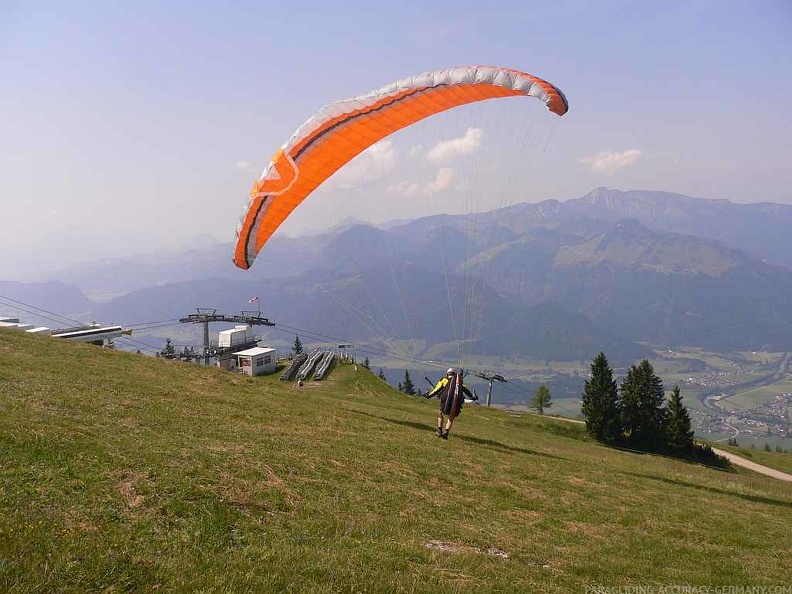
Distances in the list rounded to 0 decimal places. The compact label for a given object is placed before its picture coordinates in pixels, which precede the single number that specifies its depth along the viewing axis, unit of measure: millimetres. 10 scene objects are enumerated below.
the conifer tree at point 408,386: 97812
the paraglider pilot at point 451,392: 17594
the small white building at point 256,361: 51125
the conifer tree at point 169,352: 58188
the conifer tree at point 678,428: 51688
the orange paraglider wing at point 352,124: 17562
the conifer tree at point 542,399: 84444
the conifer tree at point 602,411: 52000
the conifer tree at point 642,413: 53688
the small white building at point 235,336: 54878
